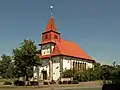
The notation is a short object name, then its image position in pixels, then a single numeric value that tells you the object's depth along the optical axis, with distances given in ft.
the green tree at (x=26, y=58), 85.72
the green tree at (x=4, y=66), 181.49
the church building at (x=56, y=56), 131.26
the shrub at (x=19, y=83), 87.69
